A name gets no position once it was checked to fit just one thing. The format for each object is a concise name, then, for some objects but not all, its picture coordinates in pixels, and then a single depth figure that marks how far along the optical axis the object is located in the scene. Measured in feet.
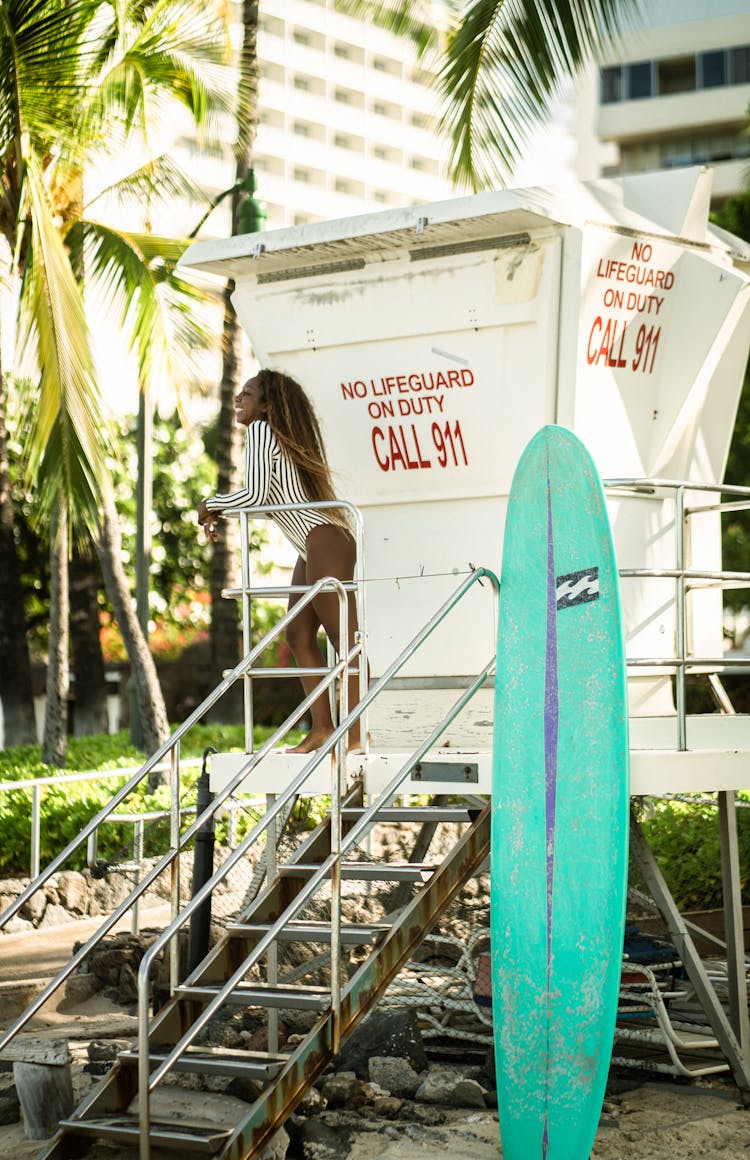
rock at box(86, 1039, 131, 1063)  26.03
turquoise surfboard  20.30
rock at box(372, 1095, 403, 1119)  22.88
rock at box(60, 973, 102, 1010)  31.58
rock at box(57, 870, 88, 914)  39.96
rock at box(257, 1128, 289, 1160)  20.72
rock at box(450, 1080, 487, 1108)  23.52
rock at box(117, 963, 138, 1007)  31.81
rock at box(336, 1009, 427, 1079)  25.07
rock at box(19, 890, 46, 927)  38.52
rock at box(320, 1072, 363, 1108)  23.29
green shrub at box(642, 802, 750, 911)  38.11
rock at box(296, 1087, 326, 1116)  22.81
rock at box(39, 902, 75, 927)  38.73
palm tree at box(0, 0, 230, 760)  38.50
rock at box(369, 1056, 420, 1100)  23.91
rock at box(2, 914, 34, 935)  37.92
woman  24.16
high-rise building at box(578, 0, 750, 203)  152.46
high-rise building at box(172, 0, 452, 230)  227.40
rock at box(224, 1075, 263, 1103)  22.74
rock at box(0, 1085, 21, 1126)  23.54
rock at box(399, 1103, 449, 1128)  22.56
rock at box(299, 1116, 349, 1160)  21.18
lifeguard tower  25.30
